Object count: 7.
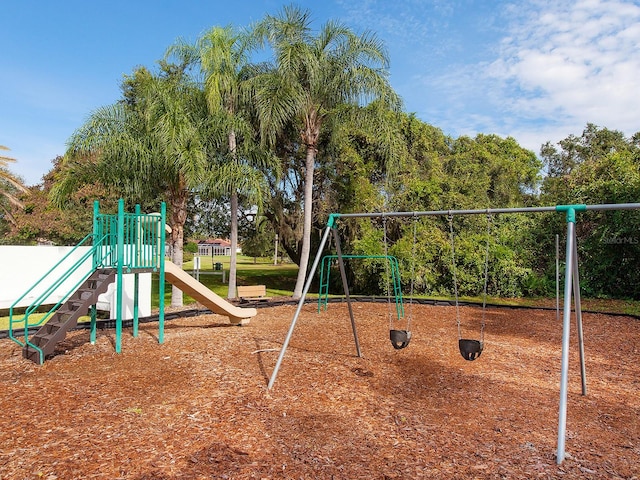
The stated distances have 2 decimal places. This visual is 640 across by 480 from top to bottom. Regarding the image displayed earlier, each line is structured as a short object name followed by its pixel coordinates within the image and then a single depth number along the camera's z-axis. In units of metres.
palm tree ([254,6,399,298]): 11.33
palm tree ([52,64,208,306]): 10.16
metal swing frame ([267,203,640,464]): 3.28
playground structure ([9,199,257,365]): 5.80
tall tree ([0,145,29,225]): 14.77
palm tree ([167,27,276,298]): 11.05
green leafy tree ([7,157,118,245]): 15.37
